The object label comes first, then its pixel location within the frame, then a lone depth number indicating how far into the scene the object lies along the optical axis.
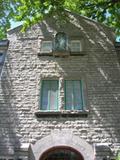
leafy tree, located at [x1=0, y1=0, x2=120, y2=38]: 13.37
